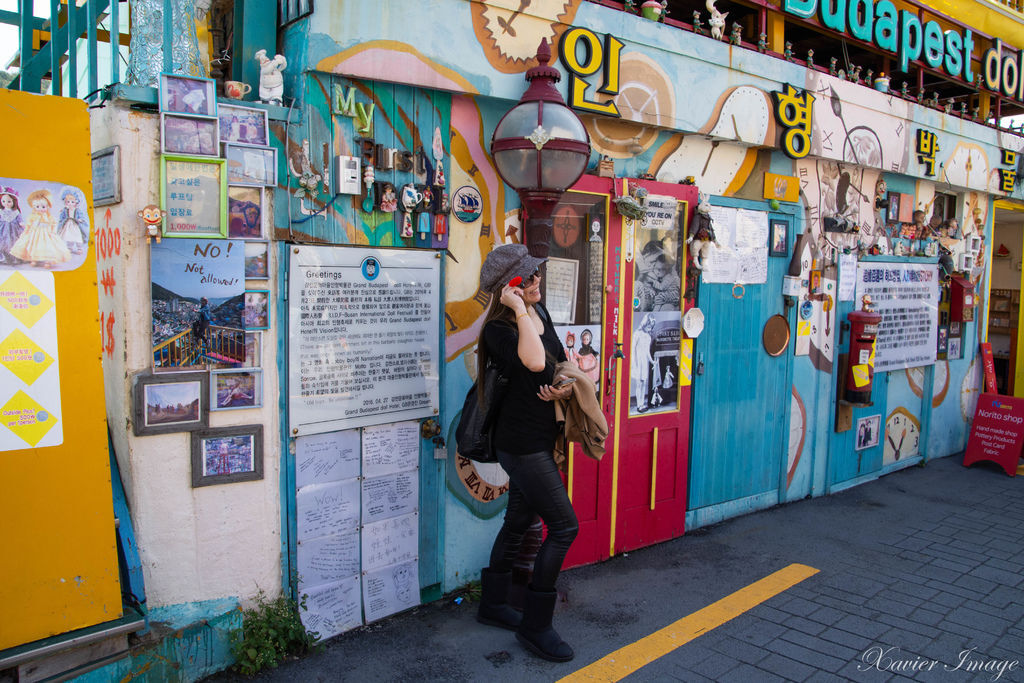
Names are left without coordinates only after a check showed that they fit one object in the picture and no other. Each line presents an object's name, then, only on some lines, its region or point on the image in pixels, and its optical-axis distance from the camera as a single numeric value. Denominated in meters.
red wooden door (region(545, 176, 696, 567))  4.93
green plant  3.57
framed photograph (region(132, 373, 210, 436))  3.34
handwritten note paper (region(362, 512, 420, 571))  4.13
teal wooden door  5.86
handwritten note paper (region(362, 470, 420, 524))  4.12
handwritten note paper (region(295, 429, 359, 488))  3.84
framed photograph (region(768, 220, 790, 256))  6.29
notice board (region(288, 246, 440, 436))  3.79
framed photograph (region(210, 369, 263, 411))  3.55
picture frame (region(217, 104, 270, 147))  3.53
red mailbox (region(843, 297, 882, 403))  6.81
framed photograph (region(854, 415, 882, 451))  7.35
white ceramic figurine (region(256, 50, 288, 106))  3.66
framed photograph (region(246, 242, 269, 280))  3.60
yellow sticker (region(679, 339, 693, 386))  5.64
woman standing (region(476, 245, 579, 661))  3.69
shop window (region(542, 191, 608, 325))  4.80
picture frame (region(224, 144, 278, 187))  3.53
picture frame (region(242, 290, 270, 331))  3.60
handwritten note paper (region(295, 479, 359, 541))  3.86
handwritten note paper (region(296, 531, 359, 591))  3.88
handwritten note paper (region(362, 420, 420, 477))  4.11
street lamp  4.11
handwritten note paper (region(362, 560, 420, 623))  4.14
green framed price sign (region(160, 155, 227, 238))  3.34
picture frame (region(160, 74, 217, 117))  3.32
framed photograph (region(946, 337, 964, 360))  8.53
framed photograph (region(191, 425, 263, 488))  3.52
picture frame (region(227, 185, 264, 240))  3.54
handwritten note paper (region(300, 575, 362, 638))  3.90
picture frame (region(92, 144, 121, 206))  3.28
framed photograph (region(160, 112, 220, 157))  3.35
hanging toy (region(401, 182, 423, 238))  4.07
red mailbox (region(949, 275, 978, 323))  8.33
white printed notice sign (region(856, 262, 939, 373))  7.35
